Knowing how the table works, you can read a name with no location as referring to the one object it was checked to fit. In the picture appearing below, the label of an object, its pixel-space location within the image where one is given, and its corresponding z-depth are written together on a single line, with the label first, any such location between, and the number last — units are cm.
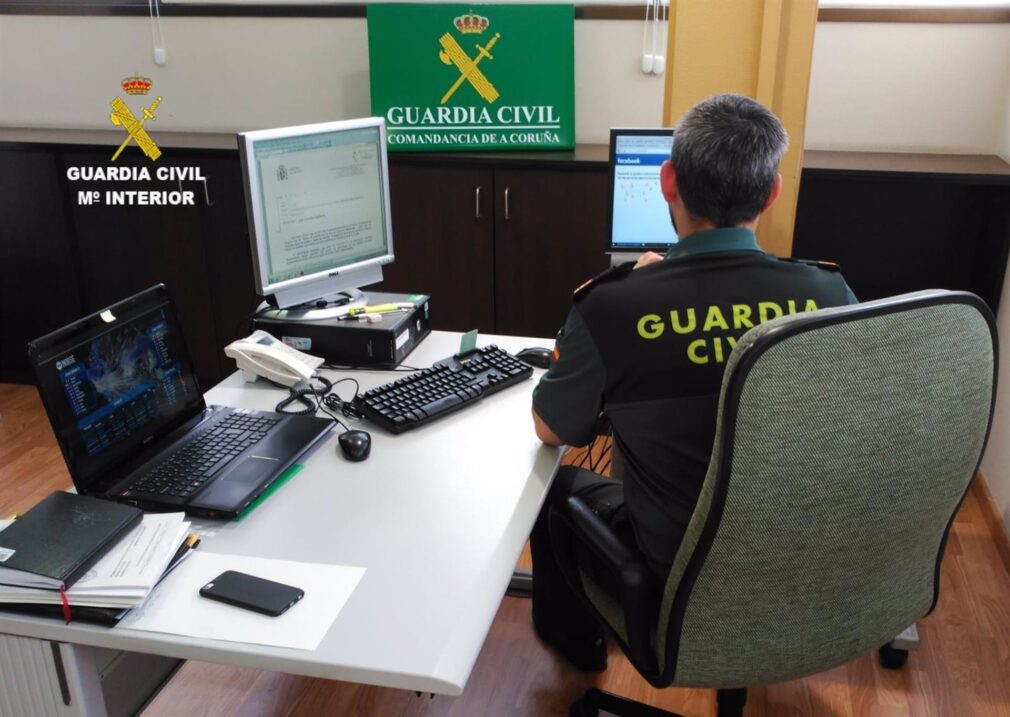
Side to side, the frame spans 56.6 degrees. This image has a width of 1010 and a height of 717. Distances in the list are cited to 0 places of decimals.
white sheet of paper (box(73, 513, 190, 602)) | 128
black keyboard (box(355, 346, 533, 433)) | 184
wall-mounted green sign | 312
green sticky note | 213
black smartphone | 129
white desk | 122
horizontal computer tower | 214
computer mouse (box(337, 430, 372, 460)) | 171
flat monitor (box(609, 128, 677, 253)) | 231
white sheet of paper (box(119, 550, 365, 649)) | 125
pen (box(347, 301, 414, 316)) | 222
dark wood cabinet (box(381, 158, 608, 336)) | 316
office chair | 120
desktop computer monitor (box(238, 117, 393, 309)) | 210
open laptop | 149
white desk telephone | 201
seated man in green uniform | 144
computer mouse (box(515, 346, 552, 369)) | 212
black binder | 128
